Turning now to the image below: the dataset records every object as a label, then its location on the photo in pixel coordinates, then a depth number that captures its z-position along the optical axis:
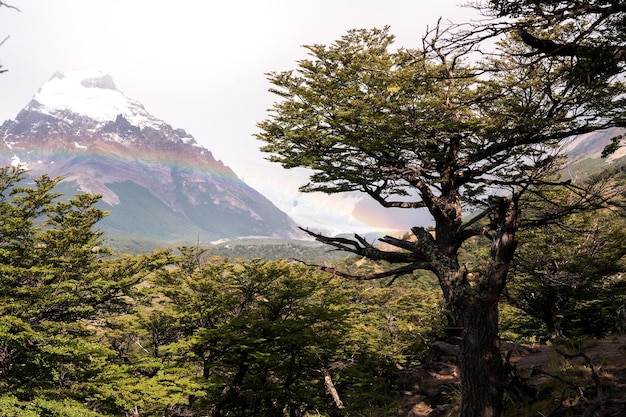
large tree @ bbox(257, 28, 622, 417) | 5.06
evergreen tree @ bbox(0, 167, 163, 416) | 10.84
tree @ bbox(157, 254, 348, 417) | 14.52
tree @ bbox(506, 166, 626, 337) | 18.22
